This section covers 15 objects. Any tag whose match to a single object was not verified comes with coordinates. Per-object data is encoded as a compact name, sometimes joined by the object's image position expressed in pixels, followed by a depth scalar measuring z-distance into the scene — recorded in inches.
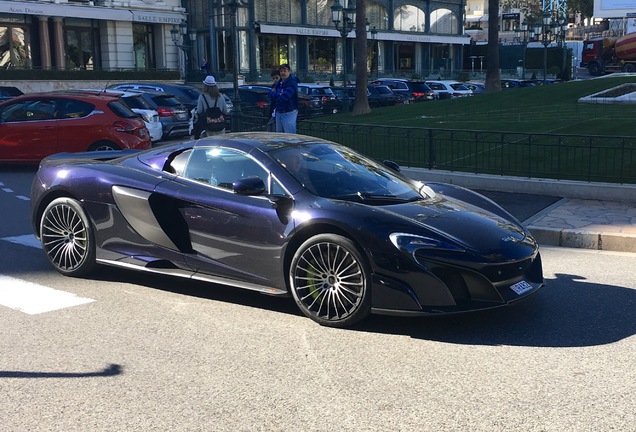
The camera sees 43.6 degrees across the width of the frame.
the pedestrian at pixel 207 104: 594.2
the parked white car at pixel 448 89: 1603.1
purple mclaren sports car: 230.5
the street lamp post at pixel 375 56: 2628.0
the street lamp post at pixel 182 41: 2085.4
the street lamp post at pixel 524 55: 2694.4
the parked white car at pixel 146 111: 772.0
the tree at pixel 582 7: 4478.3
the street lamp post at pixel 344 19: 1276.2
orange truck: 2645.2
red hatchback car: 617.3
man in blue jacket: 574.6
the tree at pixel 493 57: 1457.1
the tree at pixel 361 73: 1195.9
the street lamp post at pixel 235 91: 717.9
